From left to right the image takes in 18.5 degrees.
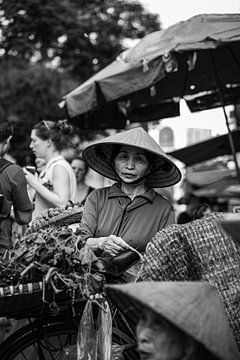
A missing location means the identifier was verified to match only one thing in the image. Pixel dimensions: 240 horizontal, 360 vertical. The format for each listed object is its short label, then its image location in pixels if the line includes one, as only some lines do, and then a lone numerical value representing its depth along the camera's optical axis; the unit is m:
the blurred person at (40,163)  7.11
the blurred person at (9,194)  5.57
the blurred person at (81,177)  8.26
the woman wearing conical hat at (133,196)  4.59
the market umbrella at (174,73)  6.49
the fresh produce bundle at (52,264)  3.72
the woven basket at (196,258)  3.85
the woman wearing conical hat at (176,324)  2.98
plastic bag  4.05
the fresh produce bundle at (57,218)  4.74
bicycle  4.04
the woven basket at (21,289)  3.69
